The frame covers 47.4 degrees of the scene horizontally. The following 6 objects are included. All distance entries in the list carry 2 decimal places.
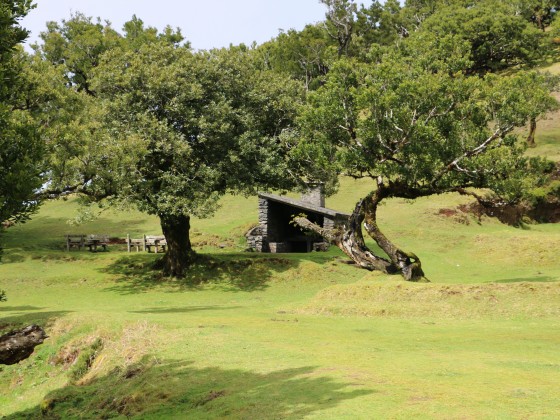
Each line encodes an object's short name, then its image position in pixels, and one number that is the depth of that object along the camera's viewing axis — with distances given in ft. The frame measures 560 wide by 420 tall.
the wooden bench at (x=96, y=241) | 180.04
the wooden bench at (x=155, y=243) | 177.94
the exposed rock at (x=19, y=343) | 48.47
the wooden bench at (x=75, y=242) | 182.19
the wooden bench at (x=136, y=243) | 183.17
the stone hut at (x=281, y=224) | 176.86
